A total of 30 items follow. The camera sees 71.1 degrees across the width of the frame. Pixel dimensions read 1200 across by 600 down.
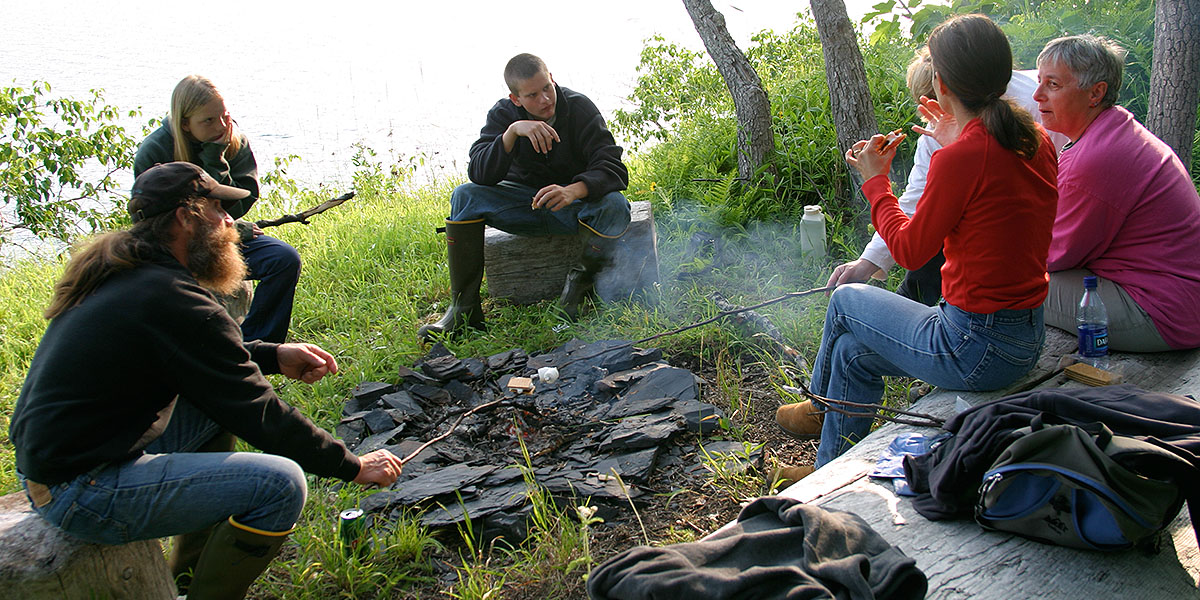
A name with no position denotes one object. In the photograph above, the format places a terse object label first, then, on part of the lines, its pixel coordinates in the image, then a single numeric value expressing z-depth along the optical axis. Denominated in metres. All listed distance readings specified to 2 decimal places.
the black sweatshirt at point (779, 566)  1.92
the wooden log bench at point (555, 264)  5.34
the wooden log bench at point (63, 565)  2.48
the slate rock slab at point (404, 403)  4.19
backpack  2.01
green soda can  3.06
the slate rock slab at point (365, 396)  4.32
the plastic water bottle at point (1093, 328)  3.12
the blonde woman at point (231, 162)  4.37
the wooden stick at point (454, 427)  3.65
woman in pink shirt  3.12
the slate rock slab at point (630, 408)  3.91
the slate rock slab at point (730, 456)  3.38
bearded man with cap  2.46
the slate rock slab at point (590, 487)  3.30
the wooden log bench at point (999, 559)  2.11
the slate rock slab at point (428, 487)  3.39
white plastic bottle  5.25
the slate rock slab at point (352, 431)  4.01
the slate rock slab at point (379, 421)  4.05
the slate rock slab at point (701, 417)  3.76
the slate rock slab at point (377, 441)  3.88
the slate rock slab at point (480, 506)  3.25
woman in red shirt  2.69
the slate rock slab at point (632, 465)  3.41
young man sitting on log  5.12
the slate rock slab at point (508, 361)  4.63
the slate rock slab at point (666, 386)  4.04
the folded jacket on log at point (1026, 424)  2.22
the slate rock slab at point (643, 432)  3.62
